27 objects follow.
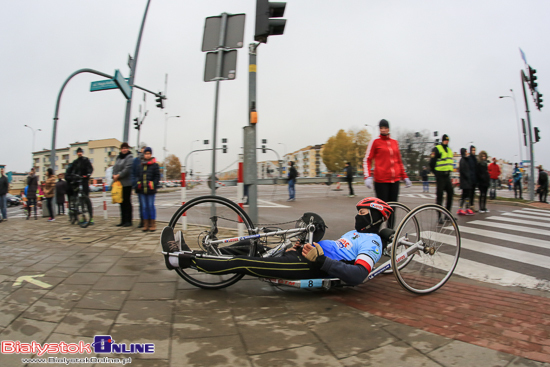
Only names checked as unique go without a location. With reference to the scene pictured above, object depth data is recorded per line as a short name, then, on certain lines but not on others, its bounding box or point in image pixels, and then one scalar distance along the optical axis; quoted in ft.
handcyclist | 9.45
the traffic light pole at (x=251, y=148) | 16.87
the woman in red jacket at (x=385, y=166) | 16.69
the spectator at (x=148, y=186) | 20.52
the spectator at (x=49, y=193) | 31.68
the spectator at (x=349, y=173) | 53.93
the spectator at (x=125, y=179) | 23.40
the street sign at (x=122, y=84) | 36.74
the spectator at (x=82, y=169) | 25.76
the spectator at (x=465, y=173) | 29.35
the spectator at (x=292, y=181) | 47.65
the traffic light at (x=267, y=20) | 16.92
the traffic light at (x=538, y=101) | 53.70
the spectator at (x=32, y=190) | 41.51
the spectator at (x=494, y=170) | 45.83
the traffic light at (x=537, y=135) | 57.00
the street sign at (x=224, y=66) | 16.30
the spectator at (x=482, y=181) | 32.37
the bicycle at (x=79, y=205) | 24.52
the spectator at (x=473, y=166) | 29.79
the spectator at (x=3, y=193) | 34.22
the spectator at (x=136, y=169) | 22.74
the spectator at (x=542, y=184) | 50.06
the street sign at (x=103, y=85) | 37.76
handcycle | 10.64
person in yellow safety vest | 24.21
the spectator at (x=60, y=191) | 34.80
